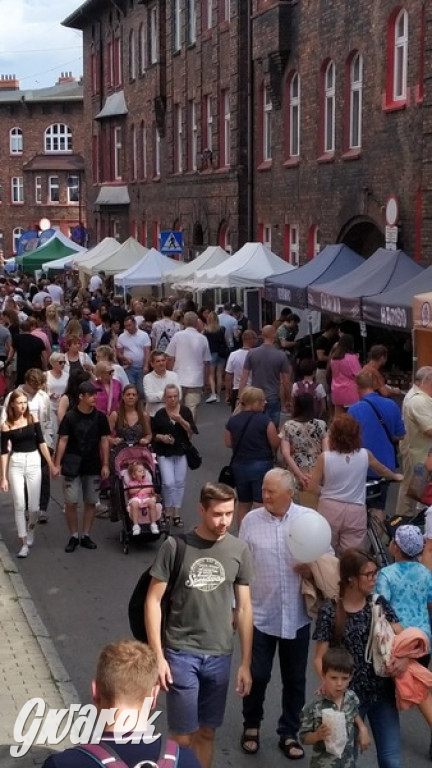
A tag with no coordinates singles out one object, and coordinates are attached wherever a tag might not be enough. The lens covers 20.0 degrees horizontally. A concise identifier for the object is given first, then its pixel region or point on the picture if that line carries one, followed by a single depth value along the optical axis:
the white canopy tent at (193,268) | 26.12
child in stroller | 11.25
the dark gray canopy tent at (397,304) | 14.38
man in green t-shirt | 5.85
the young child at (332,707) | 5.50
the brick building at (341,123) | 19.67
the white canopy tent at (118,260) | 32.34
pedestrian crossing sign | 29.05
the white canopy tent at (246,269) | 22.77
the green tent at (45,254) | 42.53
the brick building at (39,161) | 75.00
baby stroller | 11.32
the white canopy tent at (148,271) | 28.16
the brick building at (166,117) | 31.55
